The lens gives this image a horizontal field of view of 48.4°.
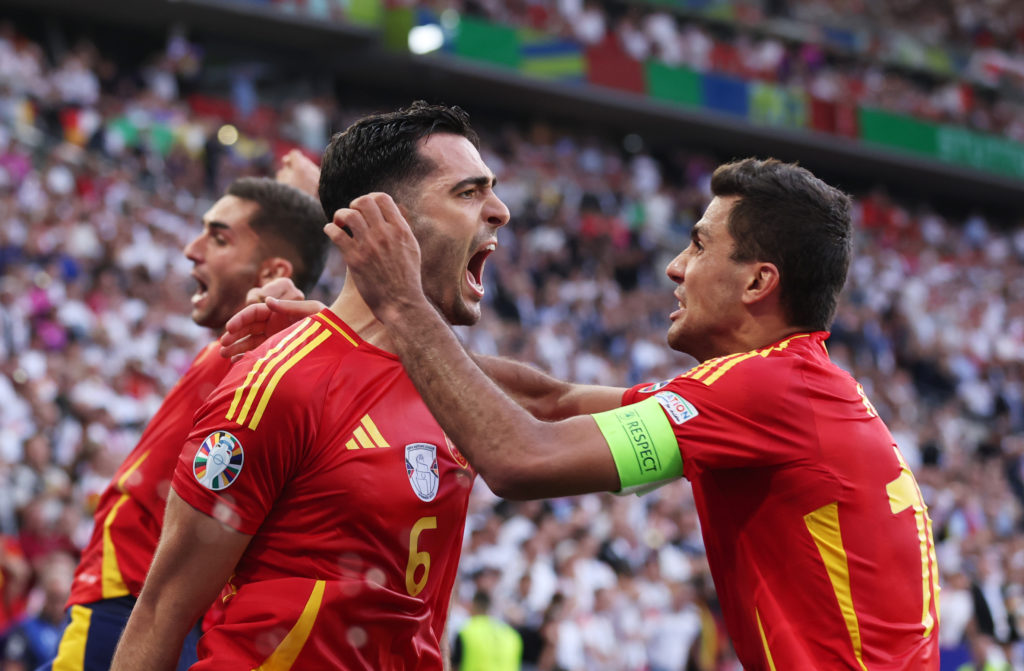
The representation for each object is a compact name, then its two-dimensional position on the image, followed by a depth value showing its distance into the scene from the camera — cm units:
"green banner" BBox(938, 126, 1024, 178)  2962
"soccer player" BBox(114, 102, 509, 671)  262
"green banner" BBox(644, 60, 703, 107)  2597
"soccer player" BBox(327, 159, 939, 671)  265
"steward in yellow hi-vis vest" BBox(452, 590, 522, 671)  972
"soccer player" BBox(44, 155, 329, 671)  378
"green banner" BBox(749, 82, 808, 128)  2695
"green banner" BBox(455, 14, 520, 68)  2339
